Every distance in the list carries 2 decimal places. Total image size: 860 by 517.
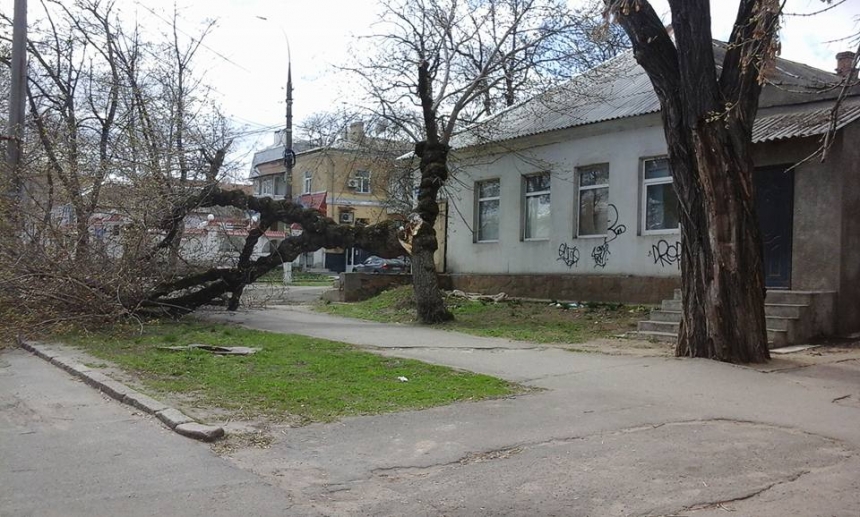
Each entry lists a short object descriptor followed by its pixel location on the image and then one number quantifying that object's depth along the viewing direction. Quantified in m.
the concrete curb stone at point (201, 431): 5.85
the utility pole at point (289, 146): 24.95
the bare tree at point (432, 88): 15.41
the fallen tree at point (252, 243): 14.62
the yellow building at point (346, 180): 17.41
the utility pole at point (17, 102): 13.28
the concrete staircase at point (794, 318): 11.20
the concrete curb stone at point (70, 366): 8.97
